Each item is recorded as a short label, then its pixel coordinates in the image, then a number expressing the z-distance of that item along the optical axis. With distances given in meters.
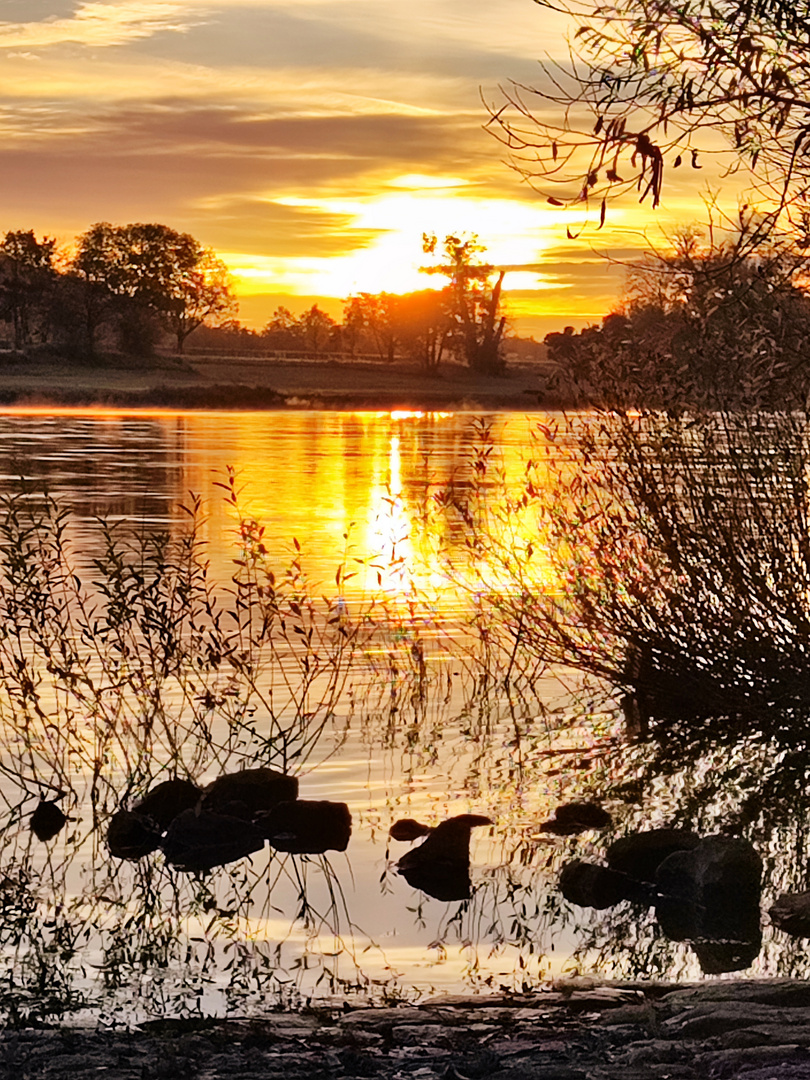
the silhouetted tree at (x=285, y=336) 181.09
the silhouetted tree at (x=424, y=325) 141.88
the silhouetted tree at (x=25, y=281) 123.56
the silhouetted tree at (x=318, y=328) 178.81
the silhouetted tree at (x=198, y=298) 128.57
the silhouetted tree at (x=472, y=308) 119.81
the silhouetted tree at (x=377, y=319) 150.75
